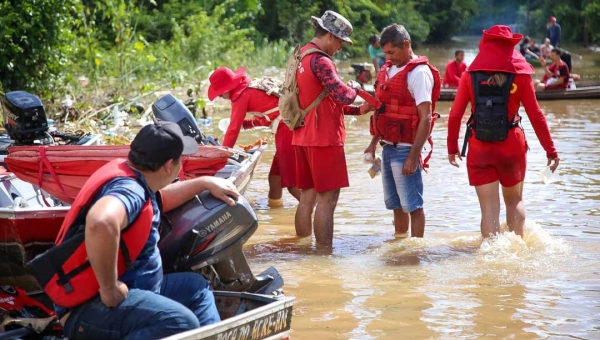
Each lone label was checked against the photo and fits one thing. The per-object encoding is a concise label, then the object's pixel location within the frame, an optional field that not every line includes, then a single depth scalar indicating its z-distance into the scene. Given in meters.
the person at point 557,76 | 20.28
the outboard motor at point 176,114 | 7.99
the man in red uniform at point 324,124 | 7.21
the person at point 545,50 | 27.10
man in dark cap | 3.96
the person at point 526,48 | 28.16
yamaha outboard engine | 4.88
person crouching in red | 8.66
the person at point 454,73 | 21.23
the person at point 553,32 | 33.34
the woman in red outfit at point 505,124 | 7.07
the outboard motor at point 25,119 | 7.61
